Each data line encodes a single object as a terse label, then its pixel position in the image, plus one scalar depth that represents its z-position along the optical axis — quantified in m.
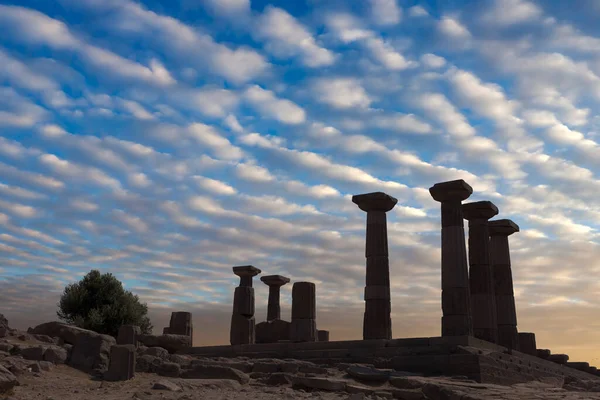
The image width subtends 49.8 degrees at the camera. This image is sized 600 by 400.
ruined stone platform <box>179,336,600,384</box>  18.33
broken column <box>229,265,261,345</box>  30.98
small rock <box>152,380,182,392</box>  13.05
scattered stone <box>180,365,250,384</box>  15.62
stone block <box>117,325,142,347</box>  18.67
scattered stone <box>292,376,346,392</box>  14.46
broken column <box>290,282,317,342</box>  25.69
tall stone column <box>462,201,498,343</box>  25.91
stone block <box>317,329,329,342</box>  34.25
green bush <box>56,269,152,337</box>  34.66
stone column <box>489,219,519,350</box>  28.55
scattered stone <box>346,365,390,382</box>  15.89
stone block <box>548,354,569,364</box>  33.91
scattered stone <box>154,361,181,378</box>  16.01
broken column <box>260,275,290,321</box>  35.75
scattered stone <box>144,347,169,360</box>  17.75
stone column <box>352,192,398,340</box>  24.66
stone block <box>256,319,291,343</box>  29.97
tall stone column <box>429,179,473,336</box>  23.27
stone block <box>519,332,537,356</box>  31.77
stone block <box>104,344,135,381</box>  14.44
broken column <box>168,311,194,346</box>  29.22
